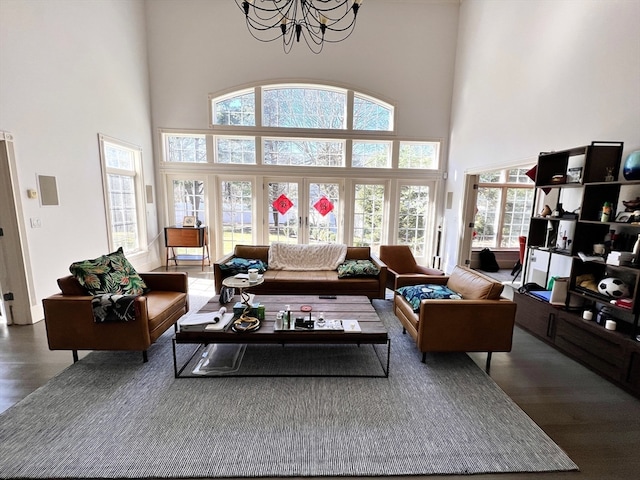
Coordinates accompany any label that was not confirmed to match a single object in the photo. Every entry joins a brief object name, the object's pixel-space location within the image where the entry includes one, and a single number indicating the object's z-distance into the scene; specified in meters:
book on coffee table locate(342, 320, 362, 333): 2.35
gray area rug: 1.59
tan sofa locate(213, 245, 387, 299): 3.71
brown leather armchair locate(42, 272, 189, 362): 2.34
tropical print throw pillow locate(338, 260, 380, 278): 3.83
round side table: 2.31
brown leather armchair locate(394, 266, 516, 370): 2.44
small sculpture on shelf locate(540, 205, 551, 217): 3.22
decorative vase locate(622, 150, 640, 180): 2.33
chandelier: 5.45
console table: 5.61
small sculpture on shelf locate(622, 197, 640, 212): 2.34
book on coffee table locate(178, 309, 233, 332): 2.26
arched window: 5.76
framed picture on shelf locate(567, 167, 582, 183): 2.81
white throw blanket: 4.24
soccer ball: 2.42
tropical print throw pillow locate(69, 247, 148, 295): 2.45
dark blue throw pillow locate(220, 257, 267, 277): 3.77
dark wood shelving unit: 2.29
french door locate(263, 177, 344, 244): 6.01
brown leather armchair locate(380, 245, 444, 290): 4.30
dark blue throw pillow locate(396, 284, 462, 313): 2.76
